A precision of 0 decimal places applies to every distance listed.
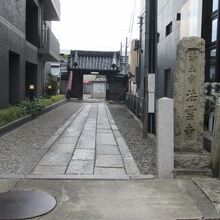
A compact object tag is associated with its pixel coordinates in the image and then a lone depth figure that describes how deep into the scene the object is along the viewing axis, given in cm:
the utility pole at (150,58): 800
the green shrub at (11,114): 839
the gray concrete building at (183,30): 776
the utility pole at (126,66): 2558
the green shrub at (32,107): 1111
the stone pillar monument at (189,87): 483
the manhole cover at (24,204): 334
